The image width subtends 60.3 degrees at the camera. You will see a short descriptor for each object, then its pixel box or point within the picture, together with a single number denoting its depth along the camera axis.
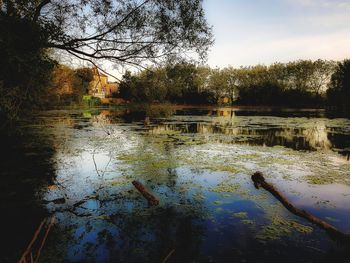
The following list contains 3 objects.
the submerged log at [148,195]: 5.99
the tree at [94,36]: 6.92
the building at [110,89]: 74.07
